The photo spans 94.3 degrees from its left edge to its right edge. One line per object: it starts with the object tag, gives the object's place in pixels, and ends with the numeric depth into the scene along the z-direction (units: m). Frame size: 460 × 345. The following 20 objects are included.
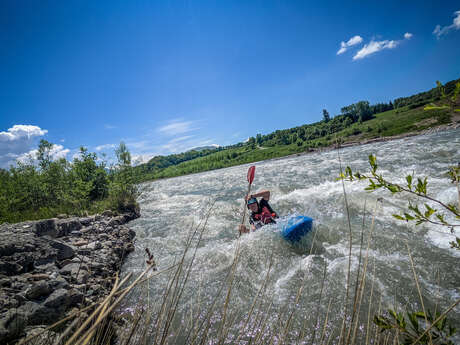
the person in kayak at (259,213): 7.42
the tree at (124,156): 13.82
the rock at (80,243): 6.50
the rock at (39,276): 4.09
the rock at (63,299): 3.54
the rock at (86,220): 8.59
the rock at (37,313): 3.28
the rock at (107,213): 10.86
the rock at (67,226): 7.20
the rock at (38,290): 3.62
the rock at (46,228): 6.09
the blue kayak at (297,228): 6.12
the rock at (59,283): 3.96
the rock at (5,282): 3.73
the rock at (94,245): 6.47
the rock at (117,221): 9.51
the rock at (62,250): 5.21
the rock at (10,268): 4.07
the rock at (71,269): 4.66
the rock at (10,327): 2.68
